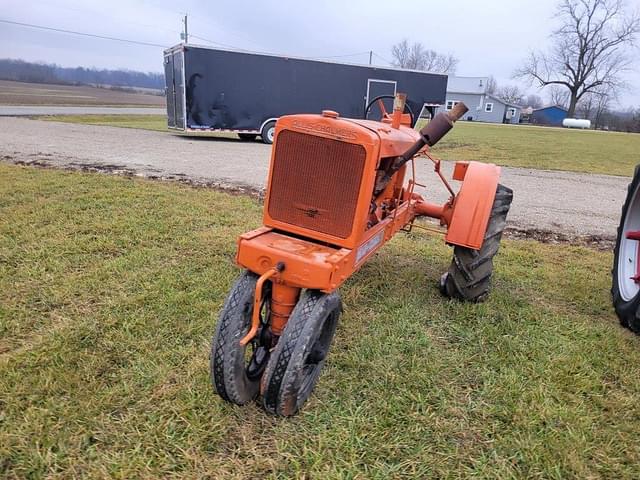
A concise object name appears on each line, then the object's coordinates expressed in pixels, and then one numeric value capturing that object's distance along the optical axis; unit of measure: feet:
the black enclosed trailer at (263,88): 40.81
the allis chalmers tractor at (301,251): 6.72
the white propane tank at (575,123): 178.91
